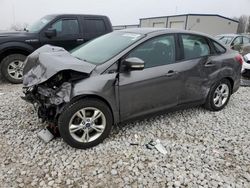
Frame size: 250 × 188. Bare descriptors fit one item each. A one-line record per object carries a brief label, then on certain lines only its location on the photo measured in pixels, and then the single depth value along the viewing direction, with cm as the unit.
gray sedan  298
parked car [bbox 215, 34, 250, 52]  1093
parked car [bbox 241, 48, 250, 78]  710
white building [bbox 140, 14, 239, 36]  3031
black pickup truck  591
